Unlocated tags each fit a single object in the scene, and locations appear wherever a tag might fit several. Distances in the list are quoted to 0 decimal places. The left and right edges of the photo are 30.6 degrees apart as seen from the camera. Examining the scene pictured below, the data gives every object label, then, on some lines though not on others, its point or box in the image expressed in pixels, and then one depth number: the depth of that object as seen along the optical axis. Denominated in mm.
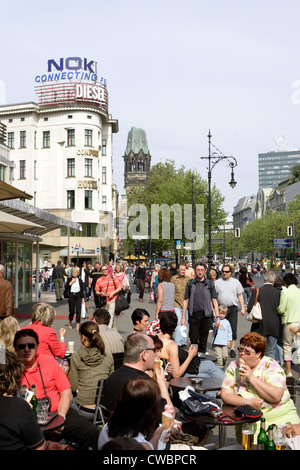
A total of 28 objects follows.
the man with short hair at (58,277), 26875
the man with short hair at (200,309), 10672
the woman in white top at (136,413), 3285
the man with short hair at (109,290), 14297
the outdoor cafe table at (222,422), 4496
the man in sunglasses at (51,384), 5066
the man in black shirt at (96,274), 20572
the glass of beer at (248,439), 4008
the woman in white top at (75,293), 15422
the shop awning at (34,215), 17594
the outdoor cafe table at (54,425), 4496
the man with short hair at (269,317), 9570
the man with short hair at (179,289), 12336
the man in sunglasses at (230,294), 11484
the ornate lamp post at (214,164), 32438
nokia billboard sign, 62938
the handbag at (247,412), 4516
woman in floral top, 4746
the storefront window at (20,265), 21484
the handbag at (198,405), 4746
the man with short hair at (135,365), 4844
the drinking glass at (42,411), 4645
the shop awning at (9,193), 9012
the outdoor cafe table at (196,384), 5793
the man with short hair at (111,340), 7074
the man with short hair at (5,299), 10547
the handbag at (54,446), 4077
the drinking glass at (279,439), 4008
